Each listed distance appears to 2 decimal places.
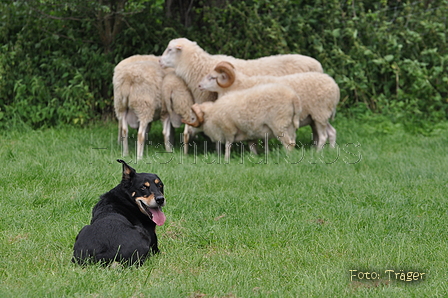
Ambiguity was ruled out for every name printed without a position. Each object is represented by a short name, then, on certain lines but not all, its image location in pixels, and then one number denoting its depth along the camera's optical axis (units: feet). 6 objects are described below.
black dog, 27.02
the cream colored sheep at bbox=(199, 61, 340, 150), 57.26
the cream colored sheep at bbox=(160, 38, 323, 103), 60.64
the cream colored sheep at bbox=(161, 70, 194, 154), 58.95
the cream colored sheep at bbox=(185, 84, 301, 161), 54.13
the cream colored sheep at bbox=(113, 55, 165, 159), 56.70
